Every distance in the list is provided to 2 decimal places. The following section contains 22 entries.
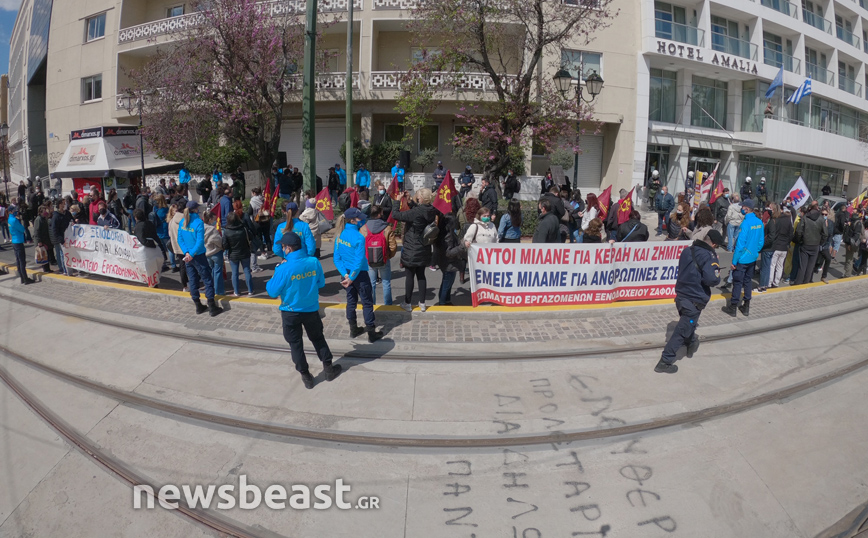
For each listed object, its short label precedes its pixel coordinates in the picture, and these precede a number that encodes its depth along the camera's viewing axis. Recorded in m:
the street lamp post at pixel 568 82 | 13.35
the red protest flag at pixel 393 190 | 12.12
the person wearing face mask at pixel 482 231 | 7.71
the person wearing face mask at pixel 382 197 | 11.55
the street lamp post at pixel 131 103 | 19.37
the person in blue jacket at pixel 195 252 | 7.50
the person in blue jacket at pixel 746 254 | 7.88
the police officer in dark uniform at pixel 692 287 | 5.82
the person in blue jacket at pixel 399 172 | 17.43
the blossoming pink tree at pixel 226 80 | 16.91
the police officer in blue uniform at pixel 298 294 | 5.16
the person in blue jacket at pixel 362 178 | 18.31
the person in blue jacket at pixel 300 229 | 7.88
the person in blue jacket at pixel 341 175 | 19.20
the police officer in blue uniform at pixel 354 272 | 6.29
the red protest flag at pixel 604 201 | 10.24
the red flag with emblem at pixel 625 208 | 9.86
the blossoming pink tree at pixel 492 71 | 15.13
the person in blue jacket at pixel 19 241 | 10.27
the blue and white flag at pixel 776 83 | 24.41
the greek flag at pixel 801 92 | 25.70
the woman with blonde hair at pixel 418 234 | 7.07
